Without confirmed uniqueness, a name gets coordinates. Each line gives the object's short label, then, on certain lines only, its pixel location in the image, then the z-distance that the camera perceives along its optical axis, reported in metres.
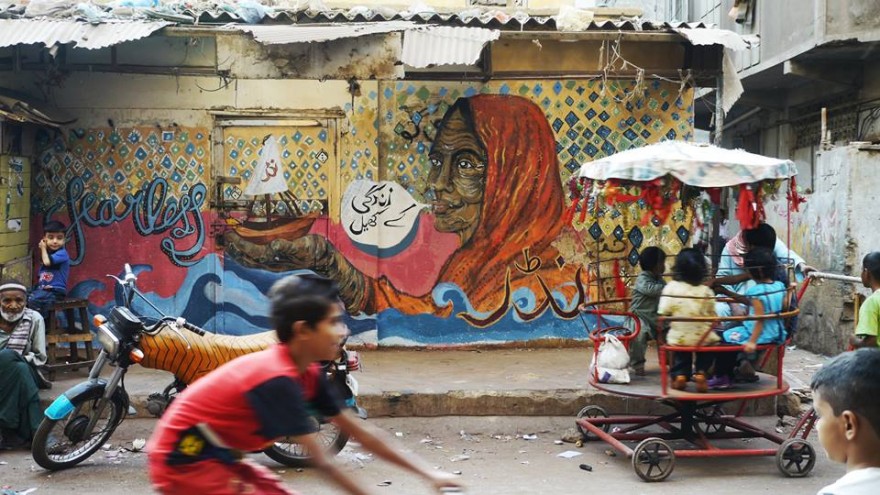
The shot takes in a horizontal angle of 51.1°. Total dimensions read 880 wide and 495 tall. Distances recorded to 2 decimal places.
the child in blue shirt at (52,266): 8.72
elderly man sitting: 7.19
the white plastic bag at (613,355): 7.10
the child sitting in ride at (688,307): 6.68
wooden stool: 8.67
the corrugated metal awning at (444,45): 8.51
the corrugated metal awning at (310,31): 8.56
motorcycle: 6.49
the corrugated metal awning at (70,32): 8.36
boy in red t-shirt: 2.99
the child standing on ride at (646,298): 7.32
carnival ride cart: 6.53
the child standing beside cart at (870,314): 6.10
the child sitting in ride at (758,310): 6.72
